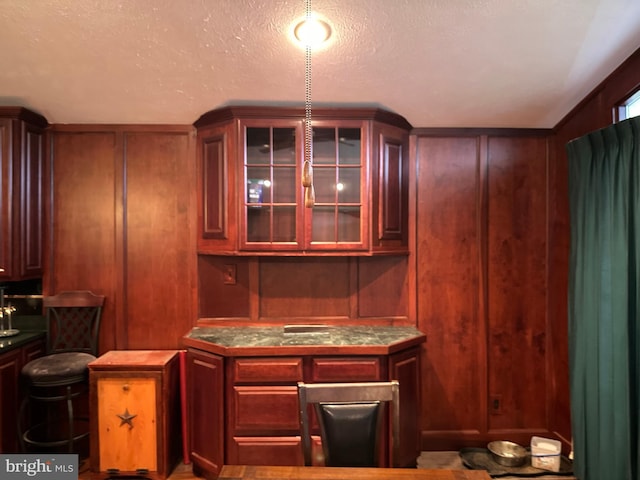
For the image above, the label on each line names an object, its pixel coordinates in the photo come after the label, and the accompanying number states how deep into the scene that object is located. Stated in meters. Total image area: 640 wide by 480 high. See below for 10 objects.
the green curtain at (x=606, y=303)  1.75
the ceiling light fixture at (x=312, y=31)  1.78
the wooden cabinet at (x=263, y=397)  2.18
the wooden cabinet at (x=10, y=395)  2.24
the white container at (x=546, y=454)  2.42
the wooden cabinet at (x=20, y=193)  2.40
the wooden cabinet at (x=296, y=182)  2.45
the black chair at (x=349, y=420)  1.47
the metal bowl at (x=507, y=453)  2.47
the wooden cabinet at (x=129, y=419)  2.26
